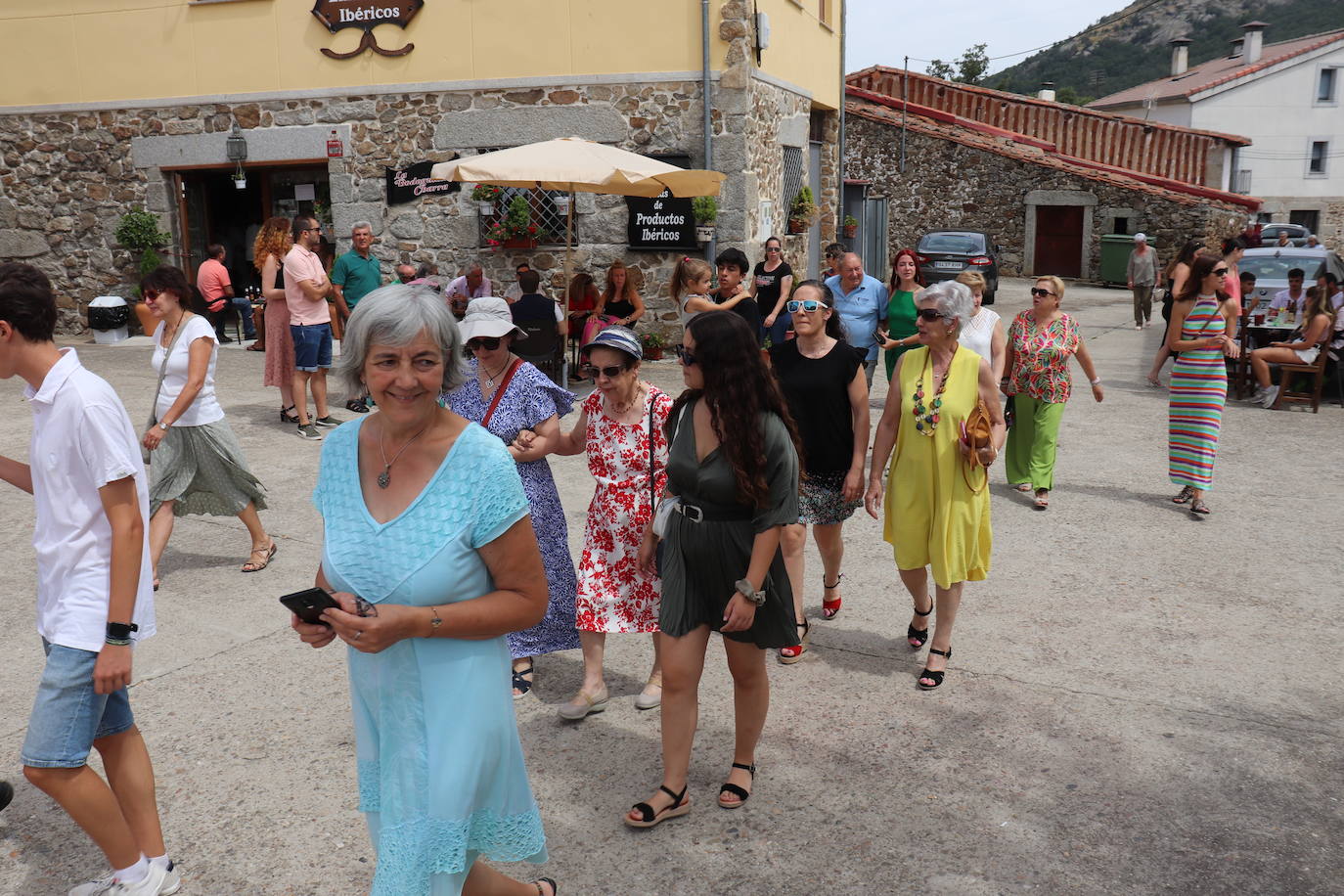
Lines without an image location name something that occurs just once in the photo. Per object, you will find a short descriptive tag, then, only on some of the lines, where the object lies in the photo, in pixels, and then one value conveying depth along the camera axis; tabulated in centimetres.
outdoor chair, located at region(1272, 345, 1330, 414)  1101
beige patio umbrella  930
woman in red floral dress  429
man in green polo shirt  1064
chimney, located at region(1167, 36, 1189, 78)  5396
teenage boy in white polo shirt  291
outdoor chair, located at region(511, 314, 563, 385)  1058
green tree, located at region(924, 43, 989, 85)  5856
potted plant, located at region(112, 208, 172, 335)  1450
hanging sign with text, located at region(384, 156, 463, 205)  1329
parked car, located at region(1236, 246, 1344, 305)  1511
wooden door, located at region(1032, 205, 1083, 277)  2922
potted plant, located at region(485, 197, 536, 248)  1296
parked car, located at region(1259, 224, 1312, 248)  3212
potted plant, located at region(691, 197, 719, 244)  1234
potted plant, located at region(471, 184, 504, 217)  1307
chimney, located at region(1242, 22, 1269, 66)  4966
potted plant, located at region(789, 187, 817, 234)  1528
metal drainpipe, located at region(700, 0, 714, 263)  1202
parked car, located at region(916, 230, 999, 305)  2283
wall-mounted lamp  1394
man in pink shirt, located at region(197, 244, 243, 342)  1280
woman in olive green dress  353
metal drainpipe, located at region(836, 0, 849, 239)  1733
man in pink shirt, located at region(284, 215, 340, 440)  927
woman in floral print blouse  750
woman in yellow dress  473
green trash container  2730
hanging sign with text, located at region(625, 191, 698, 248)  1252
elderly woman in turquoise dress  230
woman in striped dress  734
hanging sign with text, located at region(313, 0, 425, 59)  1316
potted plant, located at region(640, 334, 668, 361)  1287
